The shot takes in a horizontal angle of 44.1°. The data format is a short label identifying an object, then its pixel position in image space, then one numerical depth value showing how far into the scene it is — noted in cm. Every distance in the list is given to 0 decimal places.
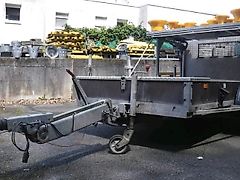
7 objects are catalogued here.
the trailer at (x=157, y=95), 368
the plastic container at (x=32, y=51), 959
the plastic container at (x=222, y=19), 523
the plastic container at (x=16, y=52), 918
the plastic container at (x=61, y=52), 997
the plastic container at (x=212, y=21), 541
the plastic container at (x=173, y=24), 585
